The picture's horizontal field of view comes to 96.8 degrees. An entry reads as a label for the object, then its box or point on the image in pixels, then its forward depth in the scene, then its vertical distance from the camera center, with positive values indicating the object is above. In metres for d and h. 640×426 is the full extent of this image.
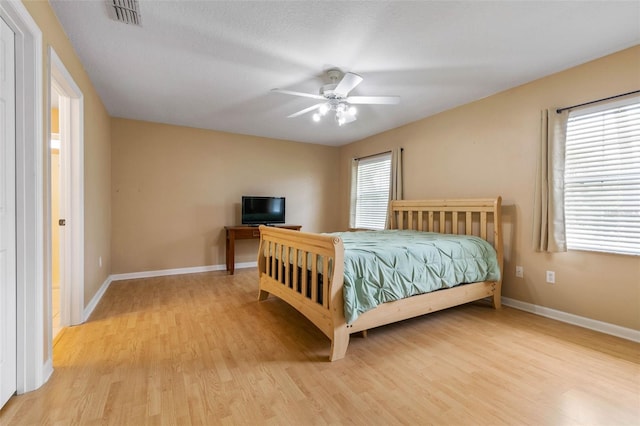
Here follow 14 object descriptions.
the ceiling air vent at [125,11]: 1.85 +1.34
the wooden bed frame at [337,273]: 2.06 -0.56
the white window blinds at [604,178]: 2.36 +0.30
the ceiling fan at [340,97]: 2.55 +1.14
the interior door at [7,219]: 1.46 -0.05
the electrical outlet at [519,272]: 3.09 -0.66
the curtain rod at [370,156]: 4.77 +1.00
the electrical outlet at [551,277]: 2.83 -0.65
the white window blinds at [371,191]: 4.93 +0.37
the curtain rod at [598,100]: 2.35 +0.99
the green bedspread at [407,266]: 2.11 -0.48
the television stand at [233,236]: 4.52 -0.41
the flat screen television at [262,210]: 4.87 +0.01
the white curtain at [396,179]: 4.51 +0.51
